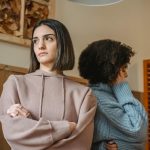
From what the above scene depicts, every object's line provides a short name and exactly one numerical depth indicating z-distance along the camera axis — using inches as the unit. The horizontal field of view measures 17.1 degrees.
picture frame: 115.6
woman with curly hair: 97.8
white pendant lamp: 113.6
